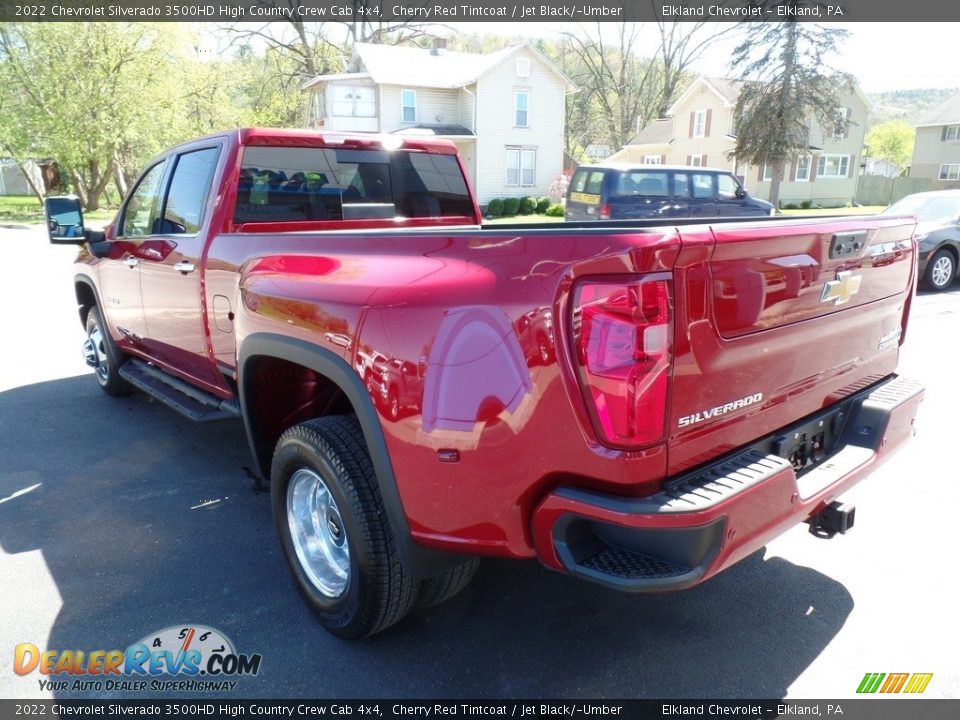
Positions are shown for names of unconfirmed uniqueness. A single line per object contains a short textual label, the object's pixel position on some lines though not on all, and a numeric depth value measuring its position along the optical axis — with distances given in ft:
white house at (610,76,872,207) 124.16
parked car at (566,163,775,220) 50.01
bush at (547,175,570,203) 109.60
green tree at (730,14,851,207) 99.60
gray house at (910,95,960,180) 159.84
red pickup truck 6.15
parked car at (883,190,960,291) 34.42
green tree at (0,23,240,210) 93.97
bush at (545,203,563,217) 98.96
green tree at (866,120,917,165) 302.86
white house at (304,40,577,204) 107.96
